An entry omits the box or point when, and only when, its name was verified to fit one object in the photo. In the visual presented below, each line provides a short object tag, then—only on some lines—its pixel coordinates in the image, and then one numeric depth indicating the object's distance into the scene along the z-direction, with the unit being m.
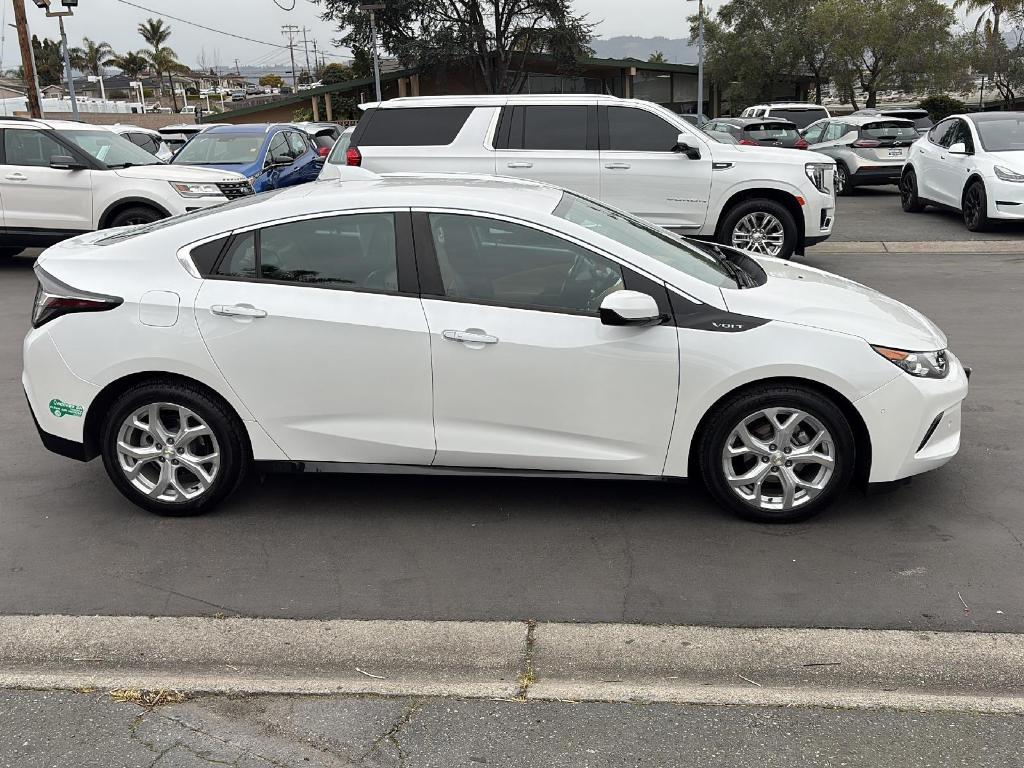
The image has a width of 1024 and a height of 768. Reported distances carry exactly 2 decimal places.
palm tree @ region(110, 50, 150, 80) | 114.19
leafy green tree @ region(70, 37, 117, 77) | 120.44
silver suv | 20.00
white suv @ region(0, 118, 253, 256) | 12.34
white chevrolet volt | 4.58
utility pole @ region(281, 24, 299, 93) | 131.00
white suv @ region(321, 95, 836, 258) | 11.27
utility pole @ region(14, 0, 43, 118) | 29.94
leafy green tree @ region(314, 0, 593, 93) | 45.38
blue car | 14.97
